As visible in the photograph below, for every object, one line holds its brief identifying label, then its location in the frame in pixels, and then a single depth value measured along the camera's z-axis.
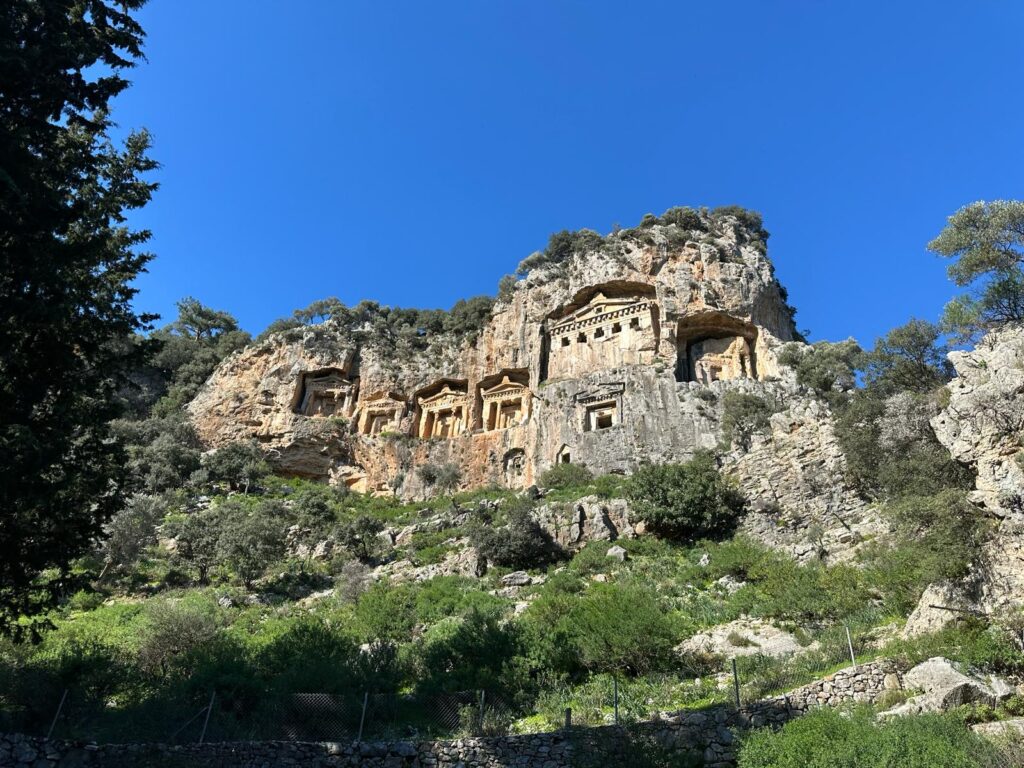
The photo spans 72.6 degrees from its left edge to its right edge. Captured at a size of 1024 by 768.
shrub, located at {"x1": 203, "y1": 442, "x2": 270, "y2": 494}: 39.38
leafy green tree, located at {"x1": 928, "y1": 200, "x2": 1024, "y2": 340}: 20.08
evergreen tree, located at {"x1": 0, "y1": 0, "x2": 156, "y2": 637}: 11.11
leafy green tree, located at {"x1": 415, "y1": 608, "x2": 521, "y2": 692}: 15.00
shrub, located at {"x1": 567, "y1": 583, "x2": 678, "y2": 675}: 15.05
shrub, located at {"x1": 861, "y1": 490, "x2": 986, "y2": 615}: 13.05
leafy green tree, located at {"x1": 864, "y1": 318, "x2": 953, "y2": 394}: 24.11
